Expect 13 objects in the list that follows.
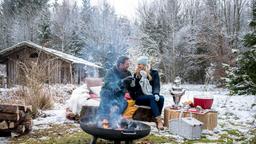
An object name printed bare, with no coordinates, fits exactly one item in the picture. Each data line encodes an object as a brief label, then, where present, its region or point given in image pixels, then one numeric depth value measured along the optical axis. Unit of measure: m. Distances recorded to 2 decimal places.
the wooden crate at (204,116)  5.09
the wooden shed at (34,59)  14.20
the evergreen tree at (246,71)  4.63
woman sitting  5.15
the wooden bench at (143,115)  5.32
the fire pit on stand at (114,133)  3.23
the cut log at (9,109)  4.56
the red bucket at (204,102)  5.40
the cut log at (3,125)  4.49
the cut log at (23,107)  4.69
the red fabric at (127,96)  5.47
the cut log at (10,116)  4.54
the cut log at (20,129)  4.60
